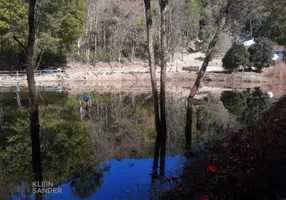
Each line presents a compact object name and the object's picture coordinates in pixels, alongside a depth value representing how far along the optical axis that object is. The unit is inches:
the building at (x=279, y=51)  1748.3
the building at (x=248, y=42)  1835.9
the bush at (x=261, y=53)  1368.1
